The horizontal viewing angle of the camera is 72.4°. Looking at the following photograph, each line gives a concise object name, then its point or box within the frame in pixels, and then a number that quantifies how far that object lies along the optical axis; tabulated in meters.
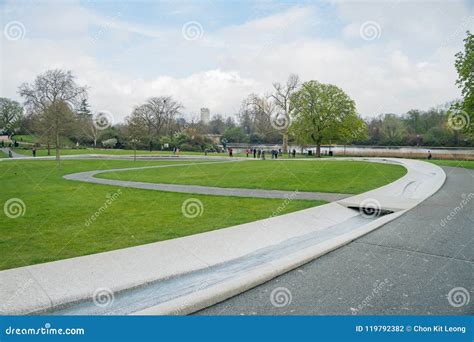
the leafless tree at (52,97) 32.97
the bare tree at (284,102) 62.81
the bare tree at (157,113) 77.19
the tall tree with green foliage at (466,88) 25.42
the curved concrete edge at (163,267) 4.43
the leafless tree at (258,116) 66.03
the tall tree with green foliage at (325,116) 50.12
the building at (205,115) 121.46
